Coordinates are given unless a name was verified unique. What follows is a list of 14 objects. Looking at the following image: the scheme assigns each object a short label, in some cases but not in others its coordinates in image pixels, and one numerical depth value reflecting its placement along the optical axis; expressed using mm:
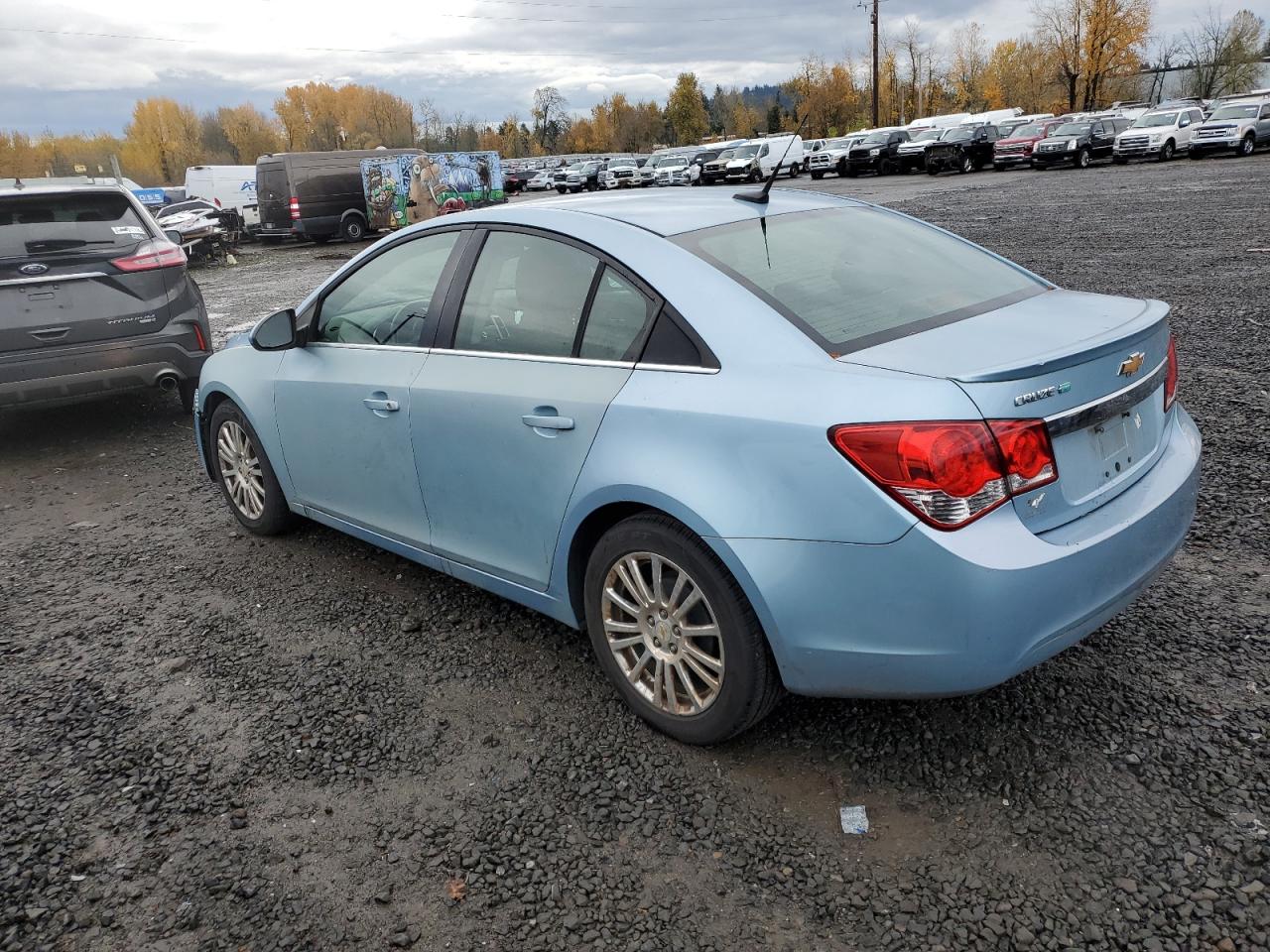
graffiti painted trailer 28719
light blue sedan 2436
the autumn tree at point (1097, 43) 66125
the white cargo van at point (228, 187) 34219
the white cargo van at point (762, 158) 37750
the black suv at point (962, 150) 36906
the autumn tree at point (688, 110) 114312
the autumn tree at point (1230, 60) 73500
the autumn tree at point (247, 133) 117062
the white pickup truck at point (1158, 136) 32906
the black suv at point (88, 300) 6496
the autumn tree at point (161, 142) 116375
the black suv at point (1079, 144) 34000
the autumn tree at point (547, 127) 131625
